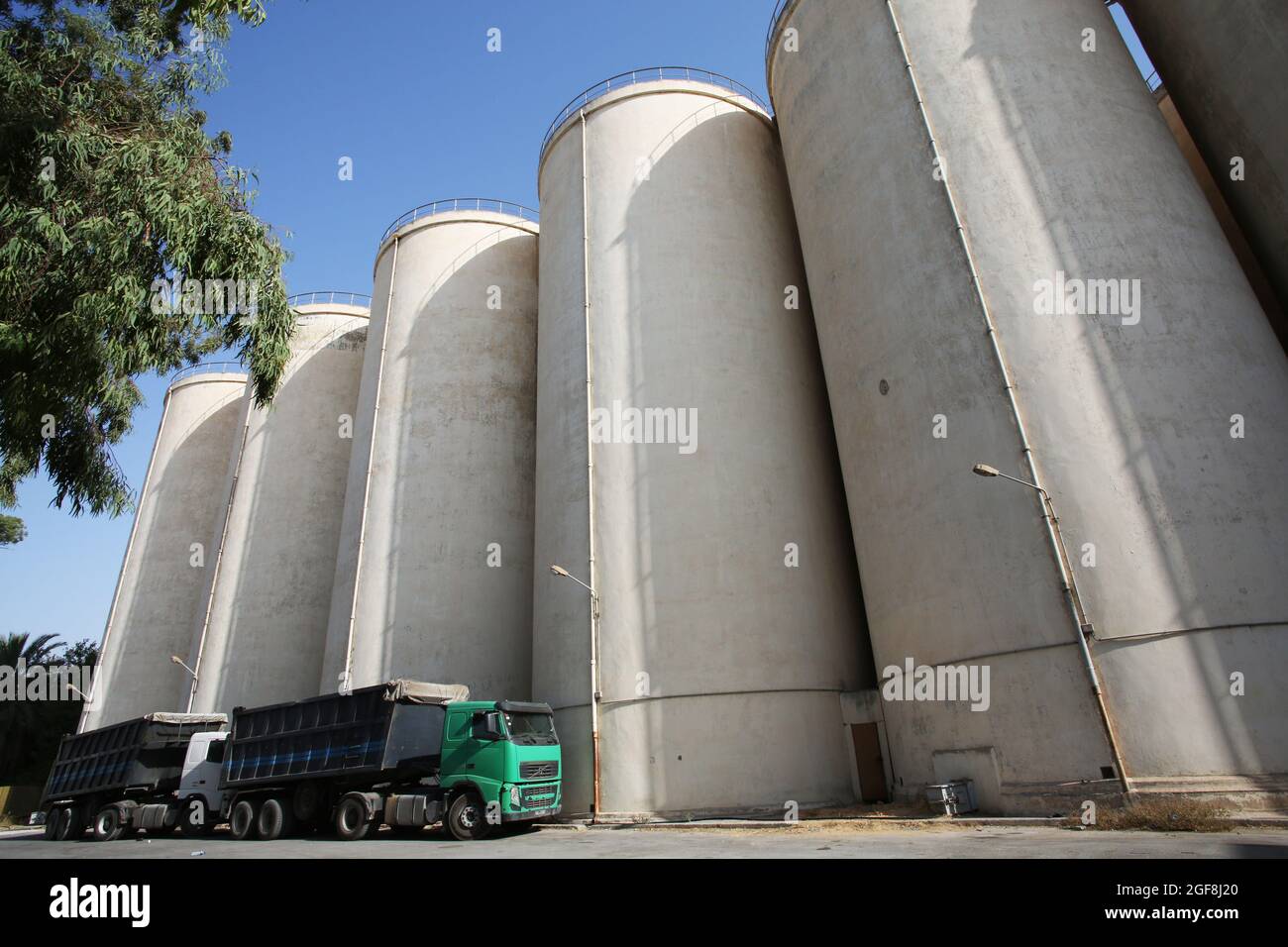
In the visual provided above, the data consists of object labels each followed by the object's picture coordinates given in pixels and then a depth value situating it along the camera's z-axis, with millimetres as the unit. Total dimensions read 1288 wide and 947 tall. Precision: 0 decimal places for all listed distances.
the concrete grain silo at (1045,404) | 13633
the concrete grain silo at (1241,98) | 18273
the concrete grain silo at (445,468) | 25266
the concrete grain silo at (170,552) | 34656
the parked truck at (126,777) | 20219
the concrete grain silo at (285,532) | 29922
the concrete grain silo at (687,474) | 19141
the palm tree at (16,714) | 39875
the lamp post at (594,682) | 19141
